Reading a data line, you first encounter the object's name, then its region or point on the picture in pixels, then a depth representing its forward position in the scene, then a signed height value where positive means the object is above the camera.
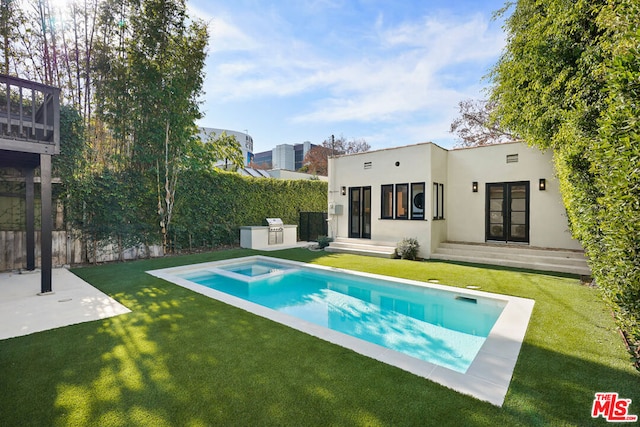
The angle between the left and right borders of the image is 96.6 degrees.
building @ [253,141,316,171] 66.00 +13.41
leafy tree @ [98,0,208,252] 8.86 +4.05
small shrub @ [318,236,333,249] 11.97 -1.27
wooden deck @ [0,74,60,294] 5.02 +1.21
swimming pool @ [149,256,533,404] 3.53 -1.86
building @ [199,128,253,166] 43.76 +12.53
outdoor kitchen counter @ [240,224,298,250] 11.93 -1.14
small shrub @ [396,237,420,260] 9.71 -1.29
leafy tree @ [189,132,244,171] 10.76 +2.70
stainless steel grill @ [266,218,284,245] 12.72 -0.89
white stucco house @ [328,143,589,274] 8.98 +0.22
